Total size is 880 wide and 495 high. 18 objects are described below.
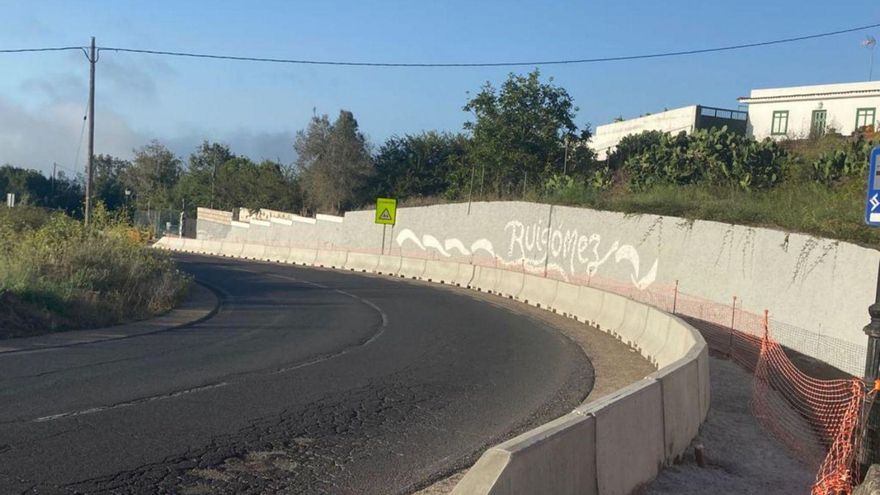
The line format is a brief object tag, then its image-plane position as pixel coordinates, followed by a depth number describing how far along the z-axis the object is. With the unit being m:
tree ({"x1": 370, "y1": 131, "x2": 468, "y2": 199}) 60.12
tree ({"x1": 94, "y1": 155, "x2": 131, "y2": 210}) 95.36
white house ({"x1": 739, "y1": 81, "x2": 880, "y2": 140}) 45.75
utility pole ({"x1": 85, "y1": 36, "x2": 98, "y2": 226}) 30.25
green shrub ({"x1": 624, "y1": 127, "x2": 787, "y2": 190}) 30.33
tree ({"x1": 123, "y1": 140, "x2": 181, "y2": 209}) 94.75
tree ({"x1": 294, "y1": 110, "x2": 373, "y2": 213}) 60.47
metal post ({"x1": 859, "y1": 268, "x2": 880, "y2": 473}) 7.25
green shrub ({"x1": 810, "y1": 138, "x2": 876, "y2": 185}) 25.38
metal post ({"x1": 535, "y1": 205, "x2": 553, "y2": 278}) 33.44
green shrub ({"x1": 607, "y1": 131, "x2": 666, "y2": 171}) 42.60
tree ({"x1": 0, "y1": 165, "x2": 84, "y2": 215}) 85.12
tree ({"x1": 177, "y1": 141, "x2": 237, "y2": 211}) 75.12
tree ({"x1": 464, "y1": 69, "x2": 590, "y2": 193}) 45.81
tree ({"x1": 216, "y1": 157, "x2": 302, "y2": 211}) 64.88
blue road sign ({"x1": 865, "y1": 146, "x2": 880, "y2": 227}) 7.71
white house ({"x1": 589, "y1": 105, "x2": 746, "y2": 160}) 51.19
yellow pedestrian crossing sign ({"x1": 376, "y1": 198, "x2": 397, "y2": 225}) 43.38
